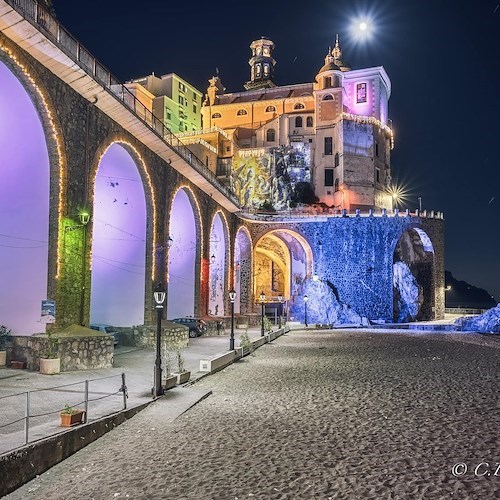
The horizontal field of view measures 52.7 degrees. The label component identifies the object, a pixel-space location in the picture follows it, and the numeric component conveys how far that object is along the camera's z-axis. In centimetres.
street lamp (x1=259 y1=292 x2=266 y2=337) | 2683
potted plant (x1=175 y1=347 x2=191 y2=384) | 1294
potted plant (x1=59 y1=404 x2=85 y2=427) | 773
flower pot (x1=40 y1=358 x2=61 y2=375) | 1319
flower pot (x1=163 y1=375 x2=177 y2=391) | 1200
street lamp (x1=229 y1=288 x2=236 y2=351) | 1938
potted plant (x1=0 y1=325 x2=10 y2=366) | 1402
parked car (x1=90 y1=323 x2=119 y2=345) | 2170
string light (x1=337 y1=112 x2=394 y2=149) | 5544
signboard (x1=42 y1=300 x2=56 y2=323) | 1464
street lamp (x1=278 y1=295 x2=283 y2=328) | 4782
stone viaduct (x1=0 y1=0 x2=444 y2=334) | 1450
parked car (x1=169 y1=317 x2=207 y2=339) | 2762
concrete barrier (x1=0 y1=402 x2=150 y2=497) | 604
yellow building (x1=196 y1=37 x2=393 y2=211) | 5547
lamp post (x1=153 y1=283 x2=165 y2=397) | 1109
